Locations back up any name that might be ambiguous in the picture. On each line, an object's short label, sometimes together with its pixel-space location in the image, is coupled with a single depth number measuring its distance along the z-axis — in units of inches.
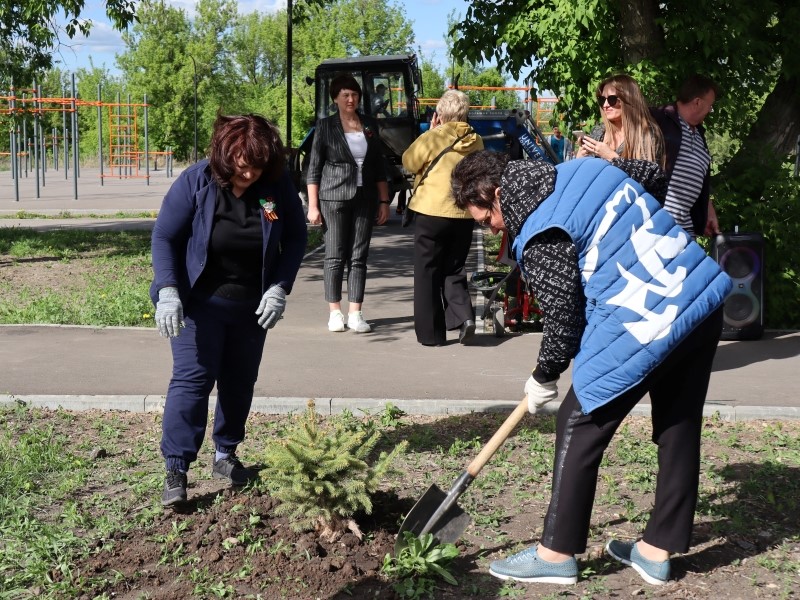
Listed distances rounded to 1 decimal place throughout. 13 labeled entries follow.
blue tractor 765.3
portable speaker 337.4
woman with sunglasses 212.5
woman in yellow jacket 314.2
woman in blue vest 140.5
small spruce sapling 163.2
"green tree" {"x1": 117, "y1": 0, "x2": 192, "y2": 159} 1802.4
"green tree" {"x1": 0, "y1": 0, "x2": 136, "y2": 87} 499.8
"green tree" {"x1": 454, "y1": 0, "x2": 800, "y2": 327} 362.6
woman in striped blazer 334.0
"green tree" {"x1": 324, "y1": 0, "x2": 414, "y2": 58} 1727.4
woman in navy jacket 181.6
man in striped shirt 247.0
